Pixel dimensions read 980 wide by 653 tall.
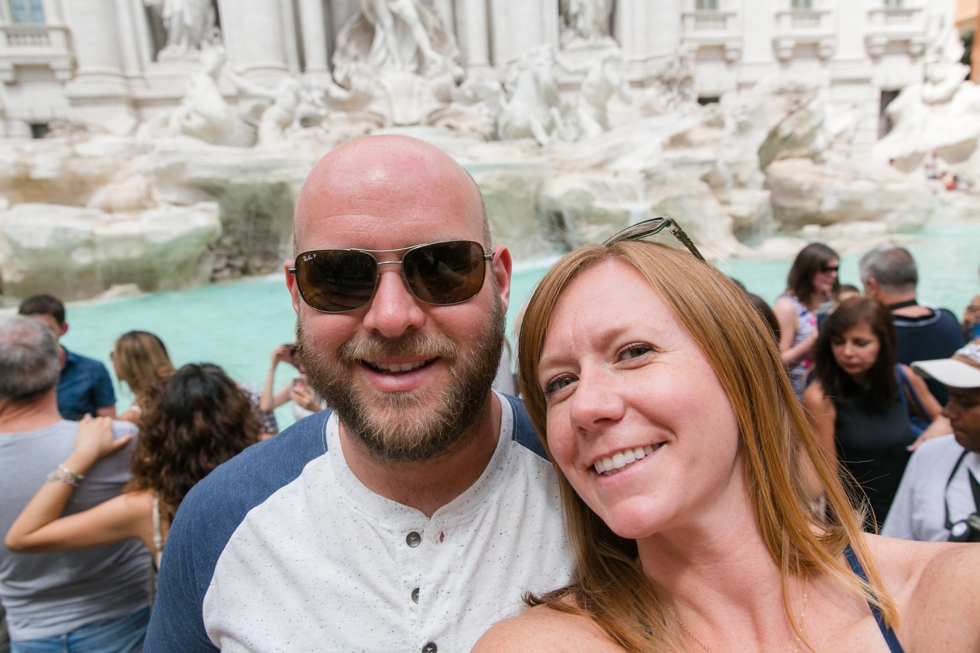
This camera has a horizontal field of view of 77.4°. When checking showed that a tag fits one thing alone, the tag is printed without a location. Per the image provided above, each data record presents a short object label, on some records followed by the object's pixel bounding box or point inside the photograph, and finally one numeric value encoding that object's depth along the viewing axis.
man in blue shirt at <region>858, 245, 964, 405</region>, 2.77
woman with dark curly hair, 1.70
